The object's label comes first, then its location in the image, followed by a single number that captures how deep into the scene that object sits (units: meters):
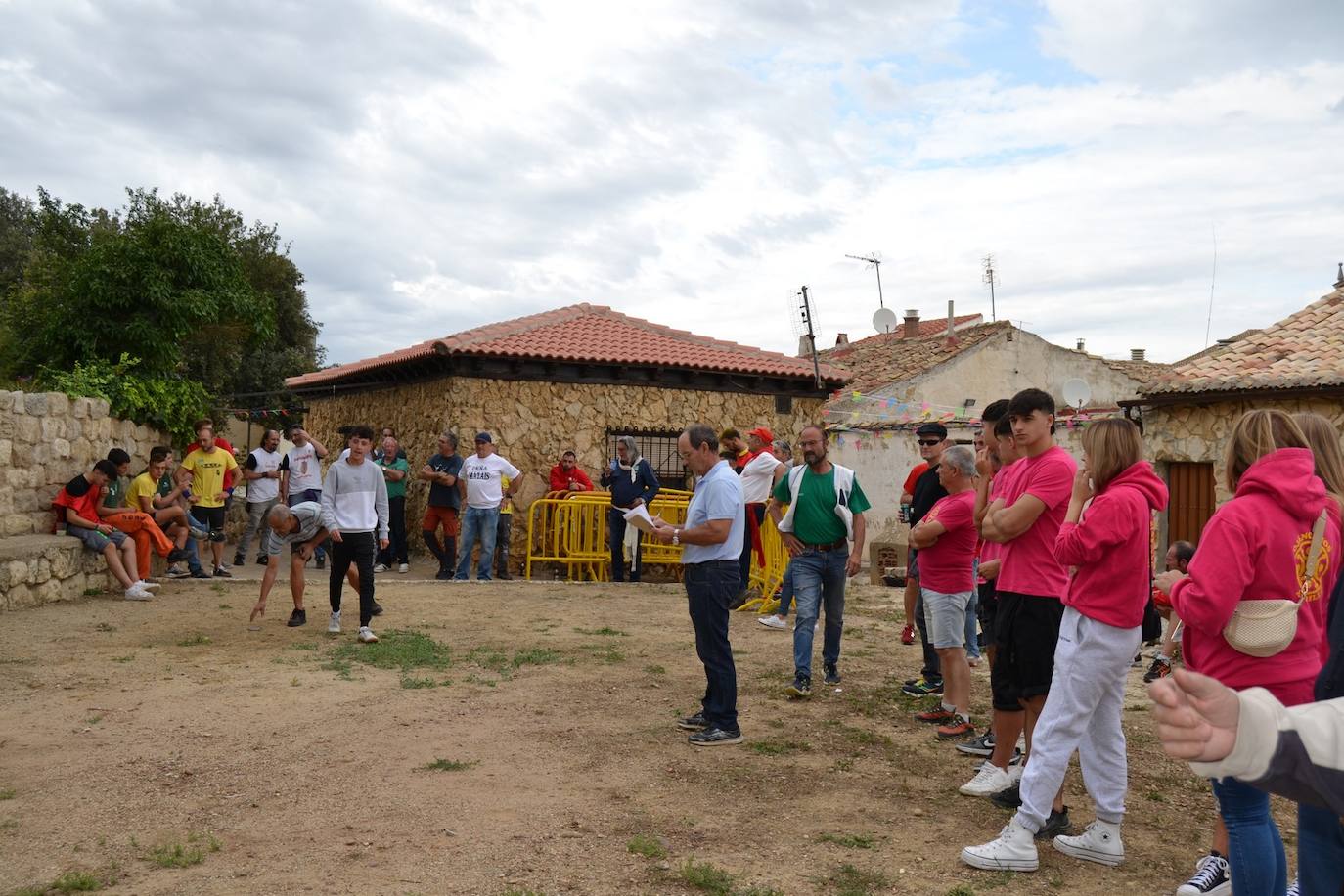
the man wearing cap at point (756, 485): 10.21
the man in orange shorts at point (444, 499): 13.09
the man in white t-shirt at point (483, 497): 12.62
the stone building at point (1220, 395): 12.00
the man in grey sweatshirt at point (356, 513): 8.38
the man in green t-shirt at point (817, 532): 7.00
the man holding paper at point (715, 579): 5.84
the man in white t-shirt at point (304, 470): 12.34
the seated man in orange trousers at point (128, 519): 10.91
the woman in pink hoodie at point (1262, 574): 3.17
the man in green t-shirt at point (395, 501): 13.73
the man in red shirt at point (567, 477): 14.54
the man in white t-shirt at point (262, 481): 13.18
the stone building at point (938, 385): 22.69
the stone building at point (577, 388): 15.55
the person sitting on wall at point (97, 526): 10.52
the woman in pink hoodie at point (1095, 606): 3.96
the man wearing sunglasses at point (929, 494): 7.10
